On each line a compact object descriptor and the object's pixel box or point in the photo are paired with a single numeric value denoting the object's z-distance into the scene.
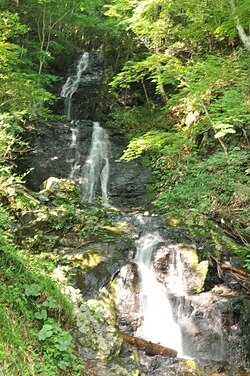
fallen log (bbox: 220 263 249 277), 6.57
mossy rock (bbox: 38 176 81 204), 9.43
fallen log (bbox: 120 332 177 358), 5.11
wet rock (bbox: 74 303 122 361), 3.70
